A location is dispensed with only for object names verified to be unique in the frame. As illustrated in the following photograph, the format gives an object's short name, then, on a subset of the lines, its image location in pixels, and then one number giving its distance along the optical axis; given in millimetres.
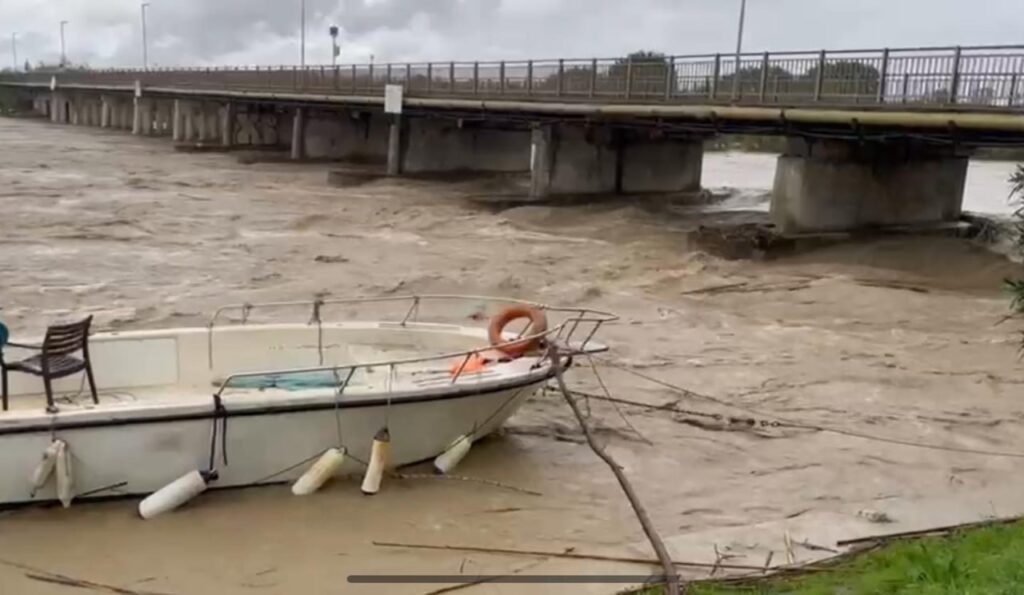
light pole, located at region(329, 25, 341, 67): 71688
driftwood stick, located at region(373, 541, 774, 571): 8570
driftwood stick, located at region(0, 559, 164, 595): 8250
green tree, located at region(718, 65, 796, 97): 26125
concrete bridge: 22703
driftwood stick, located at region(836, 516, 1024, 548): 8539
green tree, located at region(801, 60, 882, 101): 23766
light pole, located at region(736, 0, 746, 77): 33028
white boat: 9344
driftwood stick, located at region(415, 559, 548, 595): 8162
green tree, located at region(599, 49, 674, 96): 30942
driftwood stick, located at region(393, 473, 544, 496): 10395
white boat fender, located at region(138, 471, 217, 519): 9398
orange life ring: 11500
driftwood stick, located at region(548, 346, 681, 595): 7547
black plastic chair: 9461
